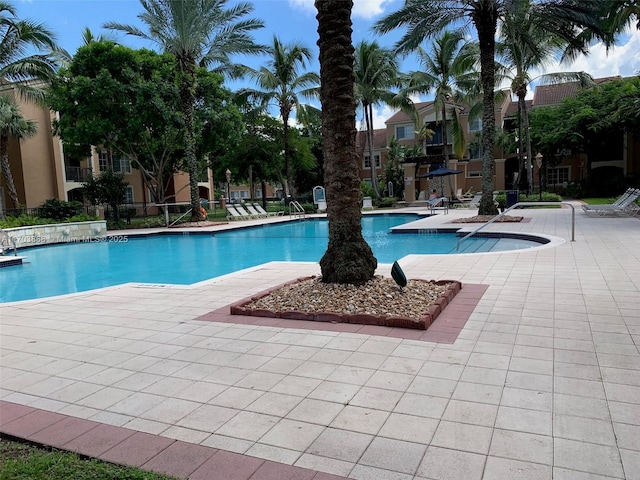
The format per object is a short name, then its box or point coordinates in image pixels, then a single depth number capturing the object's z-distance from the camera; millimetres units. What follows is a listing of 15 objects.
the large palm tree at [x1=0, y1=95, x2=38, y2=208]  22884
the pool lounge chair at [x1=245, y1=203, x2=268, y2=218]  27281
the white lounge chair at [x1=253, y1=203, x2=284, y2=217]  28031
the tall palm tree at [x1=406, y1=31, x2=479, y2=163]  29312
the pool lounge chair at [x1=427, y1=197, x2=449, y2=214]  23594
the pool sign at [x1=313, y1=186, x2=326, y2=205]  31192
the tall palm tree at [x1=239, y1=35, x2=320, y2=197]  27859
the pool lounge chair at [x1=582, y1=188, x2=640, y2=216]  16250
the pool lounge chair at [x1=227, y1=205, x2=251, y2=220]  26141
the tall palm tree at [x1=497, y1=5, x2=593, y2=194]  23797
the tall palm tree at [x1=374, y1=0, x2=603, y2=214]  14922
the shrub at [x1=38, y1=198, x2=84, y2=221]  22625
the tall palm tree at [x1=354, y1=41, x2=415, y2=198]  29516
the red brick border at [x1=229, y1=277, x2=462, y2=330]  5027
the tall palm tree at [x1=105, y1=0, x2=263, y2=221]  20078
